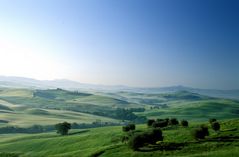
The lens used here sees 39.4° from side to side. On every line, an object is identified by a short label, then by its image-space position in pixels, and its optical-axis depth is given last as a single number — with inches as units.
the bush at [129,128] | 3732.3
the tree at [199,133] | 2576.3
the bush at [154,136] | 2576.3
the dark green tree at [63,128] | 4926.2
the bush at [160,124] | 3617.1
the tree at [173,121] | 3744.3
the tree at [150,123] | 4060.8
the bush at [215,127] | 2844.5
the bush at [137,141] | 2491.4
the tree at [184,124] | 3587.6
